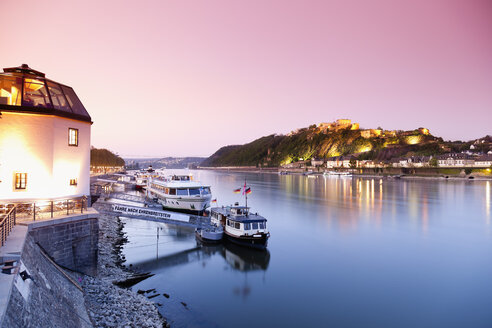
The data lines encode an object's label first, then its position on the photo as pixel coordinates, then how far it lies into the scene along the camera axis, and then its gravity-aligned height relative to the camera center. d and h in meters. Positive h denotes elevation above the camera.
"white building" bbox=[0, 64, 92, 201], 16.17 +1.55
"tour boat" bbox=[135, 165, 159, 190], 76.60 -3.54
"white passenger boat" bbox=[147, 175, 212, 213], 37.91 -3.49
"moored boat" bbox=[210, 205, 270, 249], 24.80 -5.05
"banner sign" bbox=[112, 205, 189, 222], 22.88 -3.30
